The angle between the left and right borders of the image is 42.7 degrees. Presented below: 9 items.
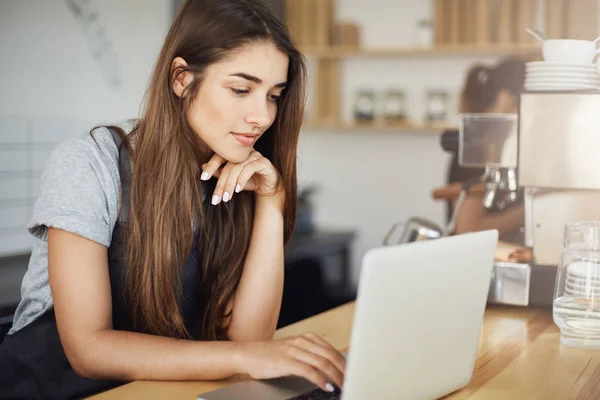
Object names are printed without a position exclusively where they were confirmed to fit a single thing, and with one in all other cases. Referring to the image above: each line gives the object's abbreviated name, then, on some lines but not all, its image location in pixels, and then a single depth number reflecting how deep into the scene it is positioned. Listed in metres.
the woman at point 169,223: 1.25
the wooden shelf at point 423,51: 3.64
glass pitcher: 1.30
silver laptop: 0.89
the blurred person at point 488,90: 3.06
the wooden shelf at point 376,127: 3.79
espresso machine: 1.50
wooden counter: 1.10
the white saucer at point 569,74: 1.52
